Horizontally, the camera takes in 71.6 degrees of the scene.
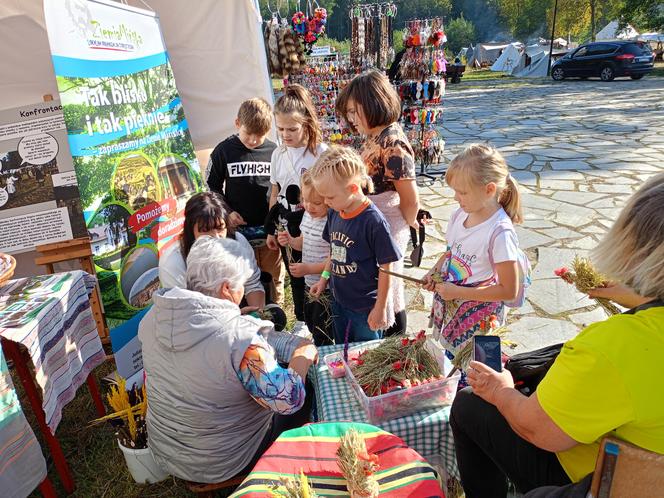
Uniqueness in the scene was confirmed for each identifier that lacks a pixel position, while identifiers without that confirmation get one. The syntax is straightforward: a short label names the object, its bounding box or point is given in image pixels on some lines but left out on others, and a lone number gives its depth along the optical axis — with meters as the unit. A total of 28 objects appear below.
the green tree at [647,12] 23.17
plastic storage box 1.76
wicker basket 2.46
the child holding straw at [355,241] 2.27
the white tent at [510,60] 28.86
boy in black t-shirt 3.42
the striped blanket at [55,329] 2.28
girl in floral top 2.55
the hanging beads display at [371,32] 6.44
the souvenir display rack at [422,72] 6.31
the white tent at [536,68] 26.65
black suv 18.00
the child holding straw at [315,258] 2.75
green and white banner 3.00
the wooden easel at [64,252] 3.58
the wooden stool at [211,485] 1.98
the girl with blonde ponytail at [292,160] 3.07
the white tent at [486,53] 39.60
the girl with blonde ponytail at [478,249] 2.09
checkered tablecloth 1.80
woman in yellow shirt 1.14
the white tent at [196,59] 4.11
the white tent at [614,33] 30.59
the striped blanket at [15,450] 2.05
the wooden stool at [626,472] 1.07
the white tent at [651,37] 30.05
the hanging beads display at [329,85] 6.25
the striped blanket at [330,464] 1.39
